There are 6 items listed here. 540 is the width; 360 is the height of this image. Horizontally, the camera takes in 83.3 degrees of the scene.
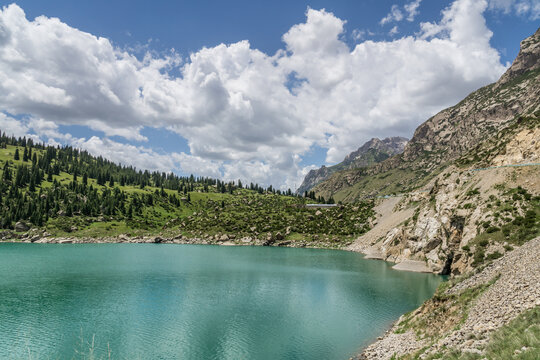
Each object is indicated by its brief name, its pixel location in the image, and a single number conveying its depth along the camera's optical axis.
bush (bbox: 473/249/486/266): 53.83
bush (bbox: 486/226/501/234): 57.86
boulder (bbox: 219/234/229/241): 169.75
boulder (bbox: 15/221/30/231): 164.50
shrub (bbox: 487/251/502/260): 51.44
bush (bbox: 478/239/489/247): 55.91
